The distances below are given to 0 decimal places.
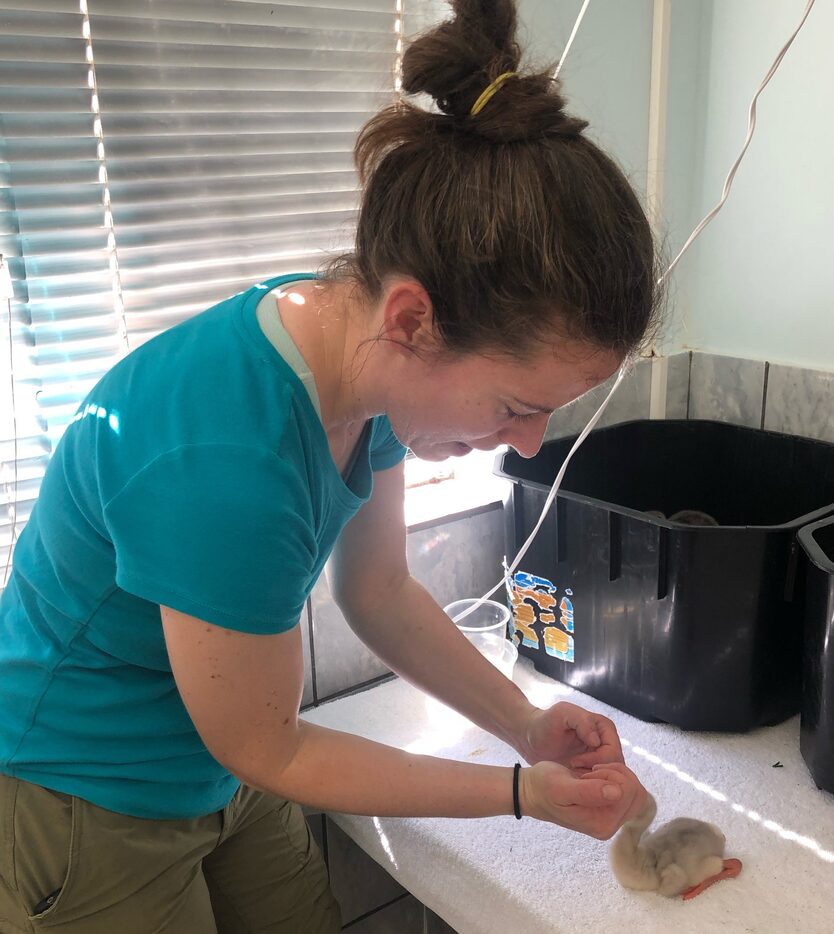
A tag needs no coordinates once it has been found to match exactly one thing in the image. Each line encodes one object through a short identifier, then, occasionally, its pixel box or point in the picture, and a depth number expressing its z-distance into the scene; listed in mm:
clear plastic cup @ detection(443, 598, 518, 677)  1202
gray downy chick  822
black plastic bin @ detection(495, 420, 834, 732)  972
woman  628
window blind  913
